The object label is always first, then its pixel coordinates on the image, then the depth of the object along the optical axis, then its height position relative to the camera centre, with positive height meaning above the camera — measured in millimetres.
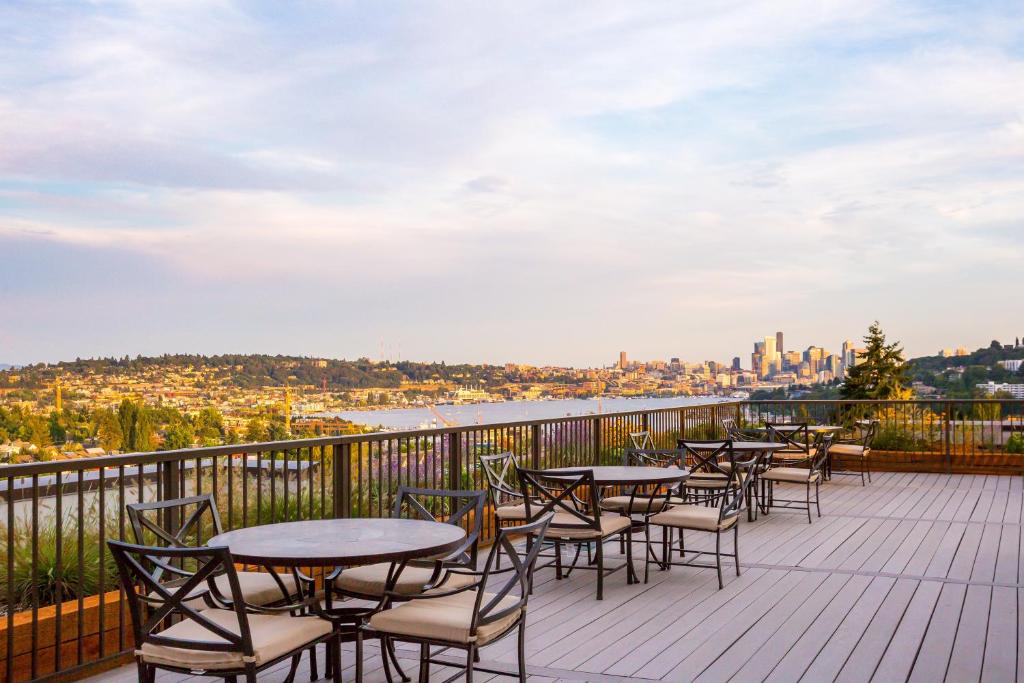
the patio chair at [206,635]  2969 -928
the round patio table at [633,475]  6207 -763
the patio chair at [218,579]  3836 -878
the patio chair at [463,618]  3398 -966
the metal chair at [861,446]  11906 -1084
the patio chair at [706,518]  6094 -1035
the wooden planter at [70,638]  4035 -1234
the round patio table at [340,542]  3350 -688
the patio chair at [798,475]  9117 -1115
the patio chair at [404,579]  3980 -951
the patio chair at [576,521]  5738 -1022
